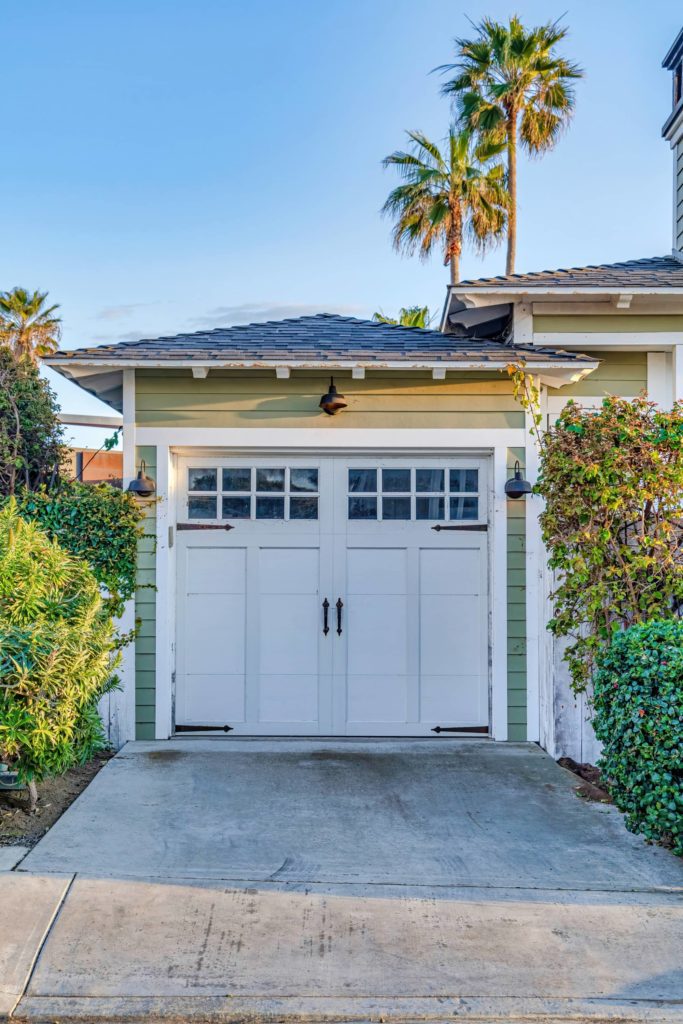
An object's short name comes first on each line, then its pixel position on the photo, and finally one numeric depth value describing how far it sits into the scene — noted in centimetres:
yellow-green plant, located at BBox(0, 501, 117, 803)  388
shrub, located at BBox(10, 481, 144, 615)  556
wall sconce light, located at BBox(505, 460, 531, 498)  577
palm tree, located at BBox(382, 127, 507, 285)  1686
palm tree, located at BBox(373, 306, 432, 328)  1962
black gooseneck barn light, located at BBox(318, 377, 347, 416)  576
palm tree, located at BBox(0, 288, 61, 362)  2047
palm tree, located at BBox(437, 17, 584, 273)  1608
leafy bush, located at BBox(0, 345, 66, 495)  740
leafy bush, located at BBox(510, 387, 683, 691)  491
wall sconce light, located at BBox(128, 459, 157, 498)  571
